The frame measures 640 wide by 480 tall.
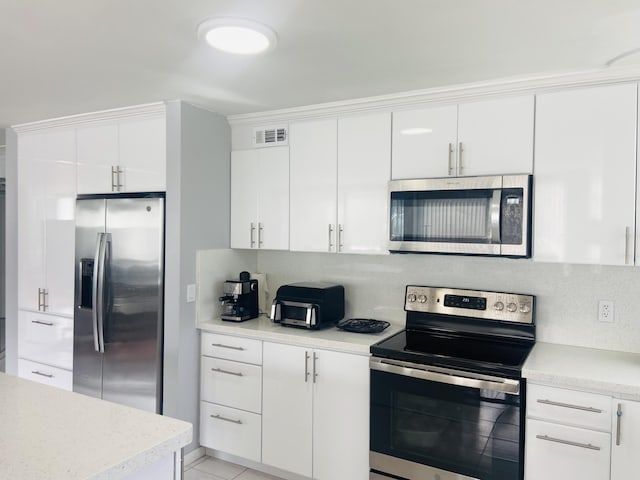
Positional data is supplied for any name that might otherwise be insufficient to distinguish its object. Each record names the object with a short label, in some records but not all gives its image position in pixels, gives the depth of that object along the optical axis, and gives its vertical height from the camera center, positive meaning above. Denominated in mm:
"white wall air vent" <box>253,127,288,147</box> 3158 +616
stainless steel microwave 2406 +92
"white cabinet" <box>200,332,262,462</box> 2939 -1035
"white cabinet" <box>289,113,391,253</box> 2844 +291
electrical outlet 2541 -399
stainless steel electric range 2205 -789
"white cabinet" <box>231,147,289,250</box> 3172 +210
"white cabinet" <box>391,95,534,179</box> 2457 +500
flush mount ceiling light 1791 +754
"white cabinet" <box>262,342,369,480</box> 2611 -1025
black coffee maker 3145 -459
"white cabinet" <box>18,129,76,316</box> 3520 +46
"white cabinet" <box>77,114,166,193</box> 3053 +480
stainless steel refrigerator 3021 -460
